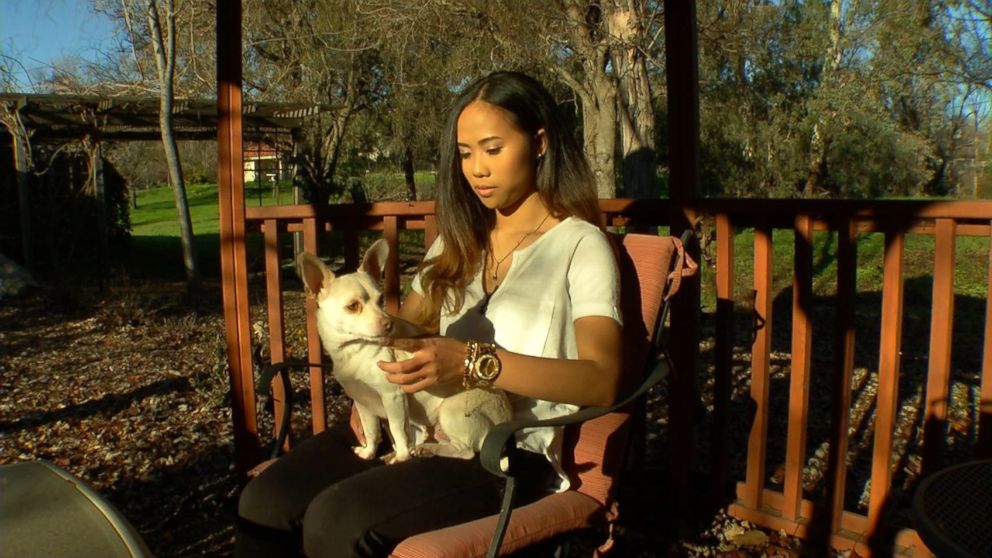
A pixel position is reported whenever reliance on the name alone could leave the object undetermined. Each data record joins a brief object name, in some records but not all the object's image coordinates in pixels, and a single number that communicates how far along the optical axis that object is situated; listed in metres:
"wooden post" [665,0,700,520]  3.22
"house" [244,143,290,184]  16.47
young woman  2.09
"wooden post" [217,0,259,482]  3.29
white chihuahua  2.27
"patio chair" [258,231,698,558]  1.97
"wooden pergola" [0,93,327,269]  10.87
